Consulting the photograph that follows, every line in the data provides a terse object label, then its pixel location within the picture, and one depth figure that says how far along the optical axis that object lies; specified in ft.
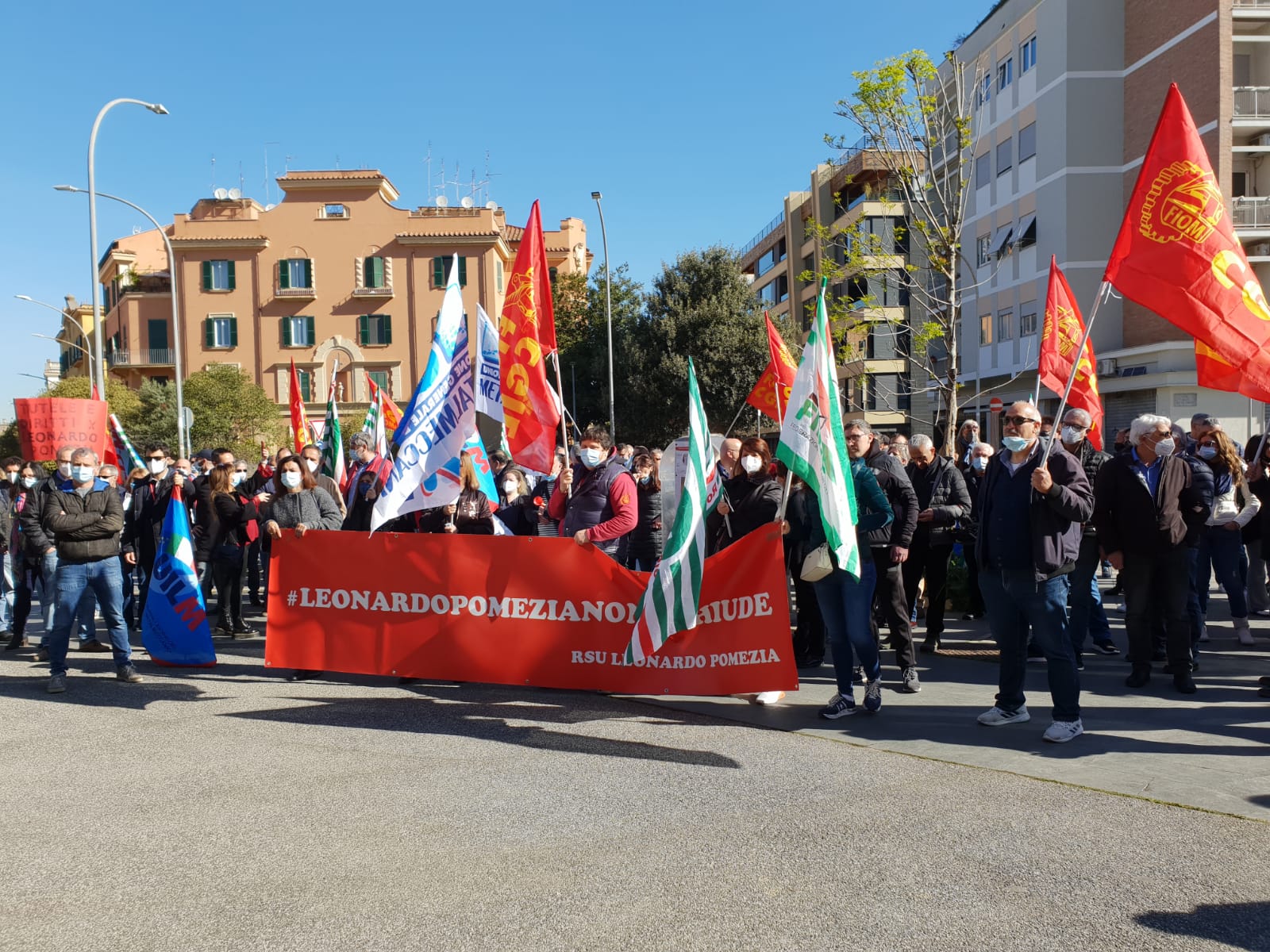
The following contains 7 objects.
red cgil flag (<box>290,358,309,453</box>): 60.70
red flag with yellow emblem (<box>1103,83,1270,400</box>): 21.72
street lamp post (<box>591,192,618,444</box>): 113.70
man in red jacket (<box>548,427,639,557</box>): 26.35
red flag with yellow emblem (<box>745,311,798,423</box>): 43.14
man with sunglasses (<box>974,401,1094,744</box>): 20.80
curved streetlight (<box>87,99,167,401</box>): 72.88
